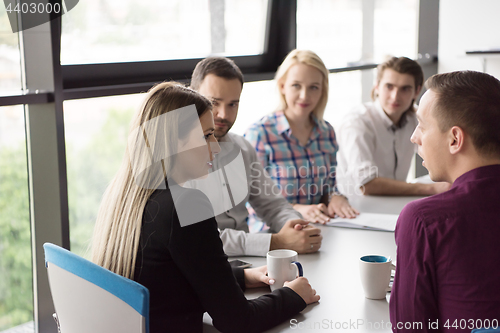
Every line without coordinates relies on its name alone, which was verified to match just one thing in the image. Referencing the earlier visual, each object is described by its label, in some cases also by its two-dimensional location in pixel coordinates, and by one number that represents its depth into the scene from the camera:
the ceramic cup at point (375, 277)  1.17
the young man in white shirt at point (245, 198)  1.56
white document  1.79
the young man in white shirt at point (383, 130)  2.67
